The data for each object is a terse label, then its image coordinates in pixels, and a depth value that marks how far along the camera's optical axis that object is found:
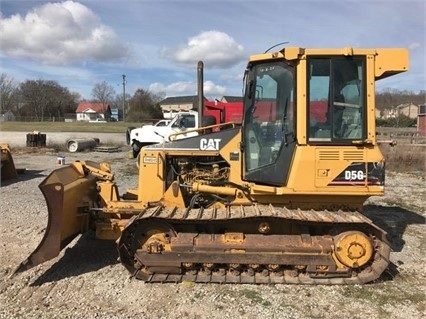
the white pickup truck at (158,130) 21.08
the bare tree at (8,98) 78.25
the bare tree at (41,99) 83.25
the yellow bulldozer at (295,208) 5.36
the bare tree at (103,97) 104.67
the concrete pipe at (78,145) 24.09
